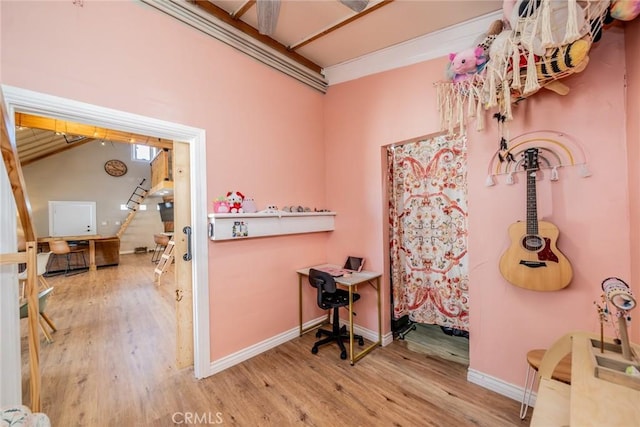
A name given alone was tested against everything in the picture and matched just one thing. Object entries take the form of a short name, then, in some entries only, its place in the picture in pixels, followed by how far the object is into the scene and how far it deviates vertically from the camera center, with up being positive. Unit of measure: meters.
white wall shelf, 2.21 -0.09
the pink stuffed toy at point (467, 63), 1.76 +1.06
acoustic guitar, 1.66 -0.29
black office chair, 2.37 -0.85
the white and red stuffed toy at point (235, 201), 2.31 +0.14
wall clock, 9.45 +1.92
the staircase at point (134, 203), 9.54 +0.57
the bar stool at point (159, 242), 7.44 -0.75
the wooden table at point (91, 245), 6.63 -0.71
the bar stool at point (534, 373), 1.44 -0.95
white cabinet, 8.17 +0.01
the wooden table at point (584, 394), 0.74 -0.60
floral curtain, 2.53 -0.19
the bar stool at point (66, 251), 5.36 -0.88
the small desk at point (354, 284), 2.35 -0.75
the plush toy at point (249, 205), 2.43 +0.10
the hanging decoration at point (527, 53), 1.21 +0.88
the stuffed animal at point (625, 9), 1.16 +0.94
